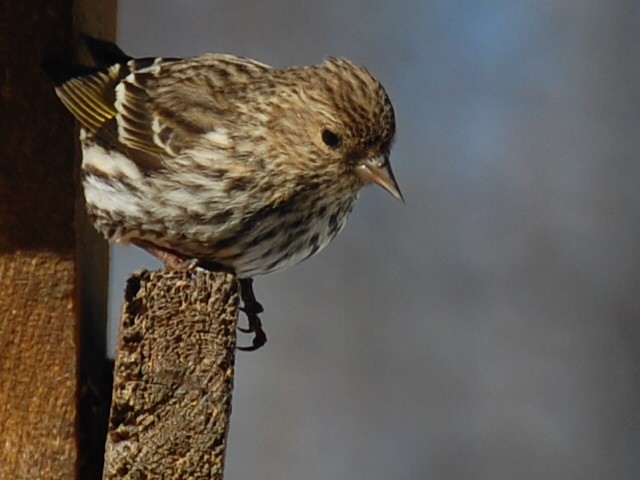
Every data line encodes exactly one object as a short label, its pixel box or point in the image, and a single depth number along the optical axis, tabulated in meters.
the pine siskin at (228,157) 2.34
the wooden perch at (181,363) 2.31
